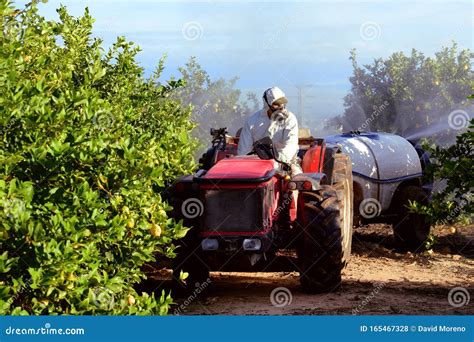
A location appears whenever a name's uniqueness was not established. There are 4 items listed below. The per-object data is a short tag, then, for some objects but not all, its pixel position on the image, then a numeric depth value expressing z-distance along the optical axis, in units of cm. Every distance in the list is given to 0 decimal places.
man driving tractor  1691
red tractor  1518
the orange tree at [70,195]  919
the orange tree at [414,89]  3599
